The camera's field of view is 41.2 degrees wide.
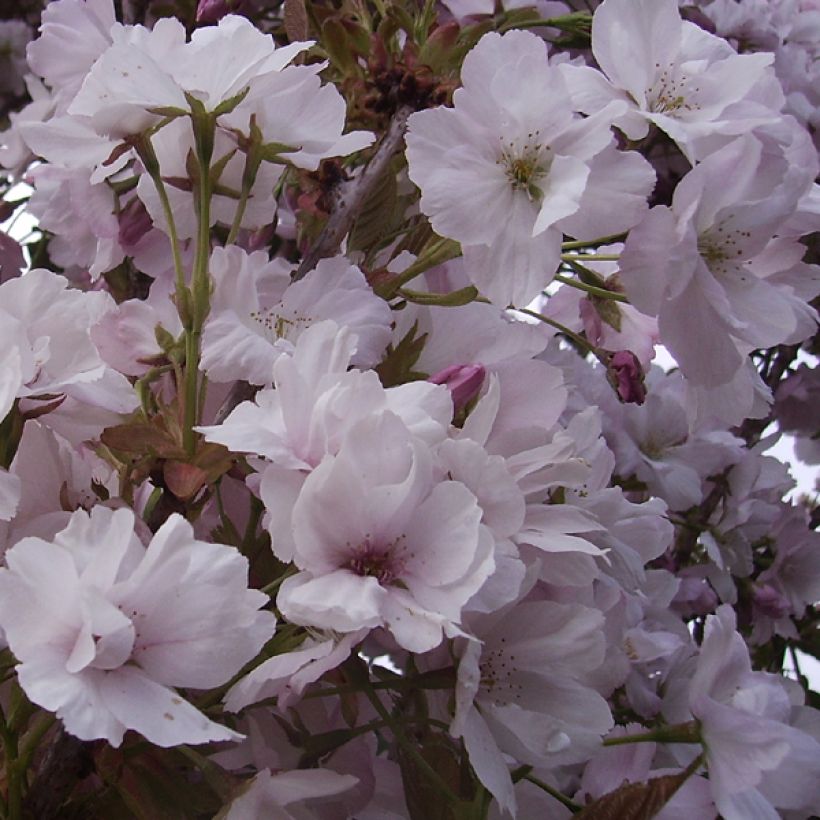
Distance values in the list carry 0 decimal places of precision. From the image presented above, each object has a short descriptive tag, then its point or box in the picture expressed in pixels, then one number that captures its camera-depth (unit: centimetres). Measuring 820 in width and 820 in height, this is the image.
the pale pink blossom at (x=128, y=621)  30
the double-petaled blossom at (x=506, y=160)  39
